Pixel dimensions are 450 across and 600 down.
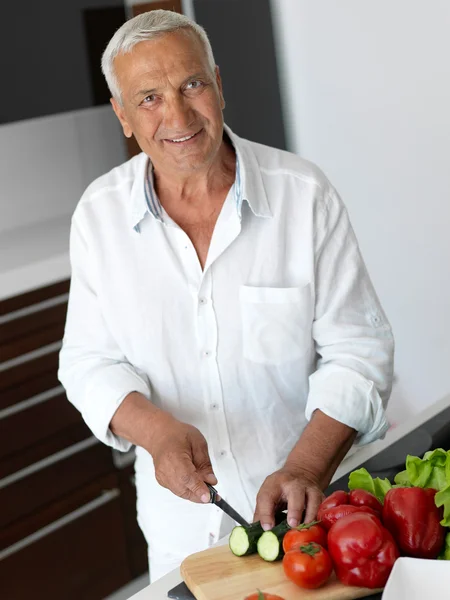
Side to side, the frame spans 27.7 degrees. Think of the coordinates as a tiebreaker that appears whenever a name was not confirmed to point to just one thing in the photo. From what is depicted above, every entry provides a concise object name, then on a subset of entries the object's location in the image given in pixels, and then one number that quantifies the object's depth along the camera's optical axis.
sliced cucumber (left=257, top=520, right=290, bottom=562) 1.10
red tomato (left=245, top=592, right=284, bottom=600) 0.98
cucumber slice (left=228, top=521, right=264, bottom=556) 1.12
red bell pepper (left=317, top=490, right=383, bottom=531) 1.08
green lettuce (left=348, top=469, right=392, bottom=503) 1.17
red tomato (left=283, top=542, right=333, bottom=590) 1.02
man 1.46
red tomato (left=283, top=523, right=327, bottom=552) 1.06
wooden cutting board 1.04
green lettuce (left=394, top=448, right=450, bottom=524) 1.11
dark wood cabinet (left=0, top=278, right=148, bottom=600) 2.48
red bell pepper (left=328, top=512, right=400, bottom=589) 1.02
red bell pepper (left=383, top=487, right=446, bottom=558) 1.04
